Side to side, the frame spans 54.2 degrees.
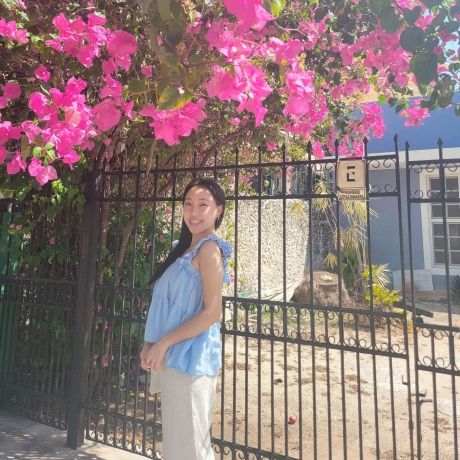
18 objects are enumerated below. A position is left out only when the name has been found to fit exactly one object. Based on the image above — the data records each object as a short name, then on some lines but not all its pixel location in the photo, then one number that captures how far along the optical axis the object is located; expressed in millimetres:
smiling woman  1830
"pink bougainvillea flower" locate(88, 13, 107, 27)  2014
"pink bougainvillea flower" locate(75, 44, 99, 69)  2045
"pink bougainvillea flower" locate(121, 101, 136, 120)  2049
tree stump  7973
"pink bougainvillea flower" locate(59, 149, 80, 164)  2019
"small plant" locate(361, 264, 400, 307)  6973
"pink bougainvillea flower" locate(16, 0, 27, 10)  2035
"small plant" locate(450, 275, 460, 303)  9328
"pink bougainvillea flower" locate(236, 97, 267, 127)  1564
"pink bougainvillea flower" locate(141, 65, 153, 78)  2627
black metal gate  2459
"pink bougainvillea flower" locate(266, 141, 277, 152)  4098
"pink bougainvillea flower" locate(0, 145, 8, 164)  2172
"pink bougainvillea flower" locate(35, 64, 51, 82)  2176
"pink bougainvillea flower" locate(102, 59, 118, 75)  2035
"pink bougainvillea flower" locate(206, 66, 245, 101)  1527
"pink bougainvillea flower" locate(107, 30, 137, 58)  1853
